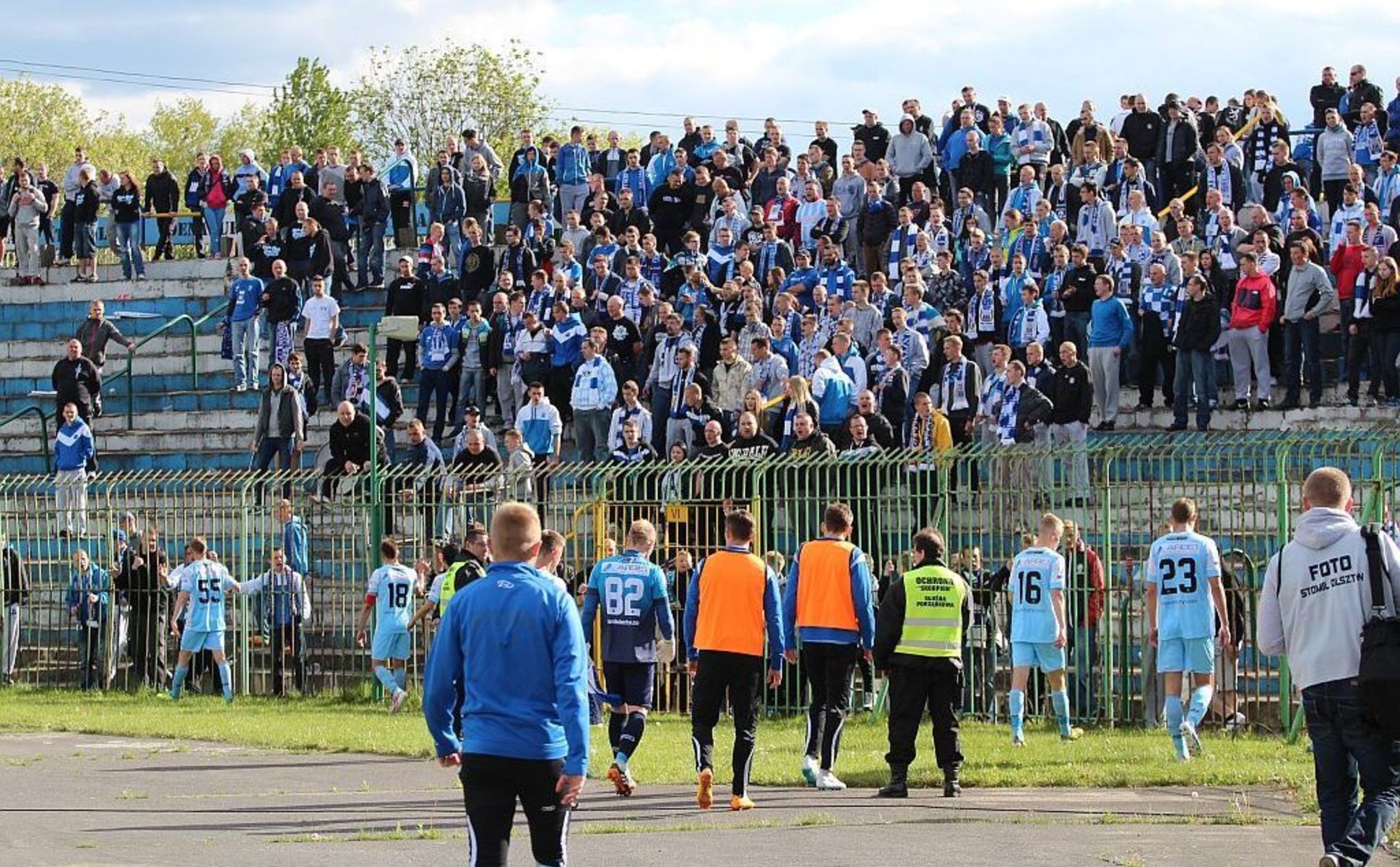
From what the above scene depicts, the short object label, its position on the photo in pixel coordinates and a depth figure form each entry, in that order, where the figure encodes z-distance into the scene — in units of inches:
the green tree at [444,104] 2891.2
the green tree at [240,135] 3502.5
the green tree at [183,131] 3629.4
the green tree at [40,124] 3171.8
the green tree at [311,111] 2878.9
